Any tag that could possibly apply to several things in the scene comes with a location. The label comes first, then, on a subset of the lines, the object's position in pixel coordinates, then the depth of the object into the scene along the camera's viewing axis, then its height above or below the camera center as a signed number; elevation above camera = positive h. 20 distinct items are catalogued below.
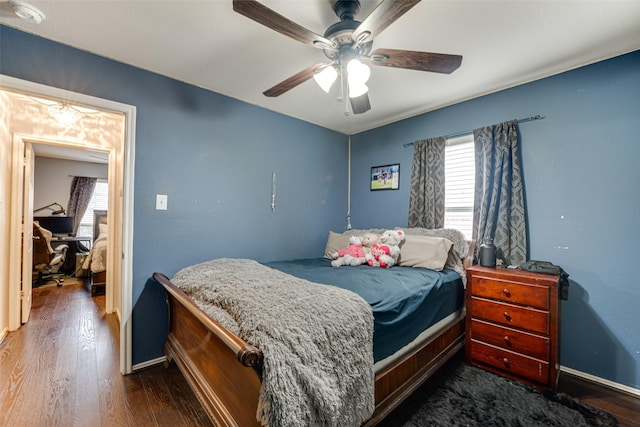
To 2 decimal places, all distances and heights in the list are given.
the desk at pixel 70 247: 5.19 -0.82
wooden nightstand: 1.83 -0.79
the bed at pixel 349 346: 1.21 -0.76
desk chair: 4.17 -0.83
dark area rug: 1.56 -1.20
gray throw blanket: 0.97 -0.56
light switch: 2.23 +0.06
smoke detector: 1.49 +1.12
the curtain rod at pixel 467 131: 2.29 +0.85
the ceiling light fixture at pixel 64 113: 2.71 +0.98
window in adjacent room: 6.00 +0.02
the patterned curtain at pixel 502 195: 2.32 +0.19
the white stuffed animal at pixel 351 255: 2.54 -0.42
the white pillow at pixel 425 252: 2.34 -0.34
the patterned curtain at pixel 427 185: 2.85 +0.33
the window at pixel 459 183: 2.72 +0.33
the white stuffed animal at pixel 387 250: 2.46 -0.35
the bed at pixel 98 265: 3.99 -0.86
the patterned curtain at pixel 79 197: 5.81 +0.23
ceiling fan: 1.18 +0.90
